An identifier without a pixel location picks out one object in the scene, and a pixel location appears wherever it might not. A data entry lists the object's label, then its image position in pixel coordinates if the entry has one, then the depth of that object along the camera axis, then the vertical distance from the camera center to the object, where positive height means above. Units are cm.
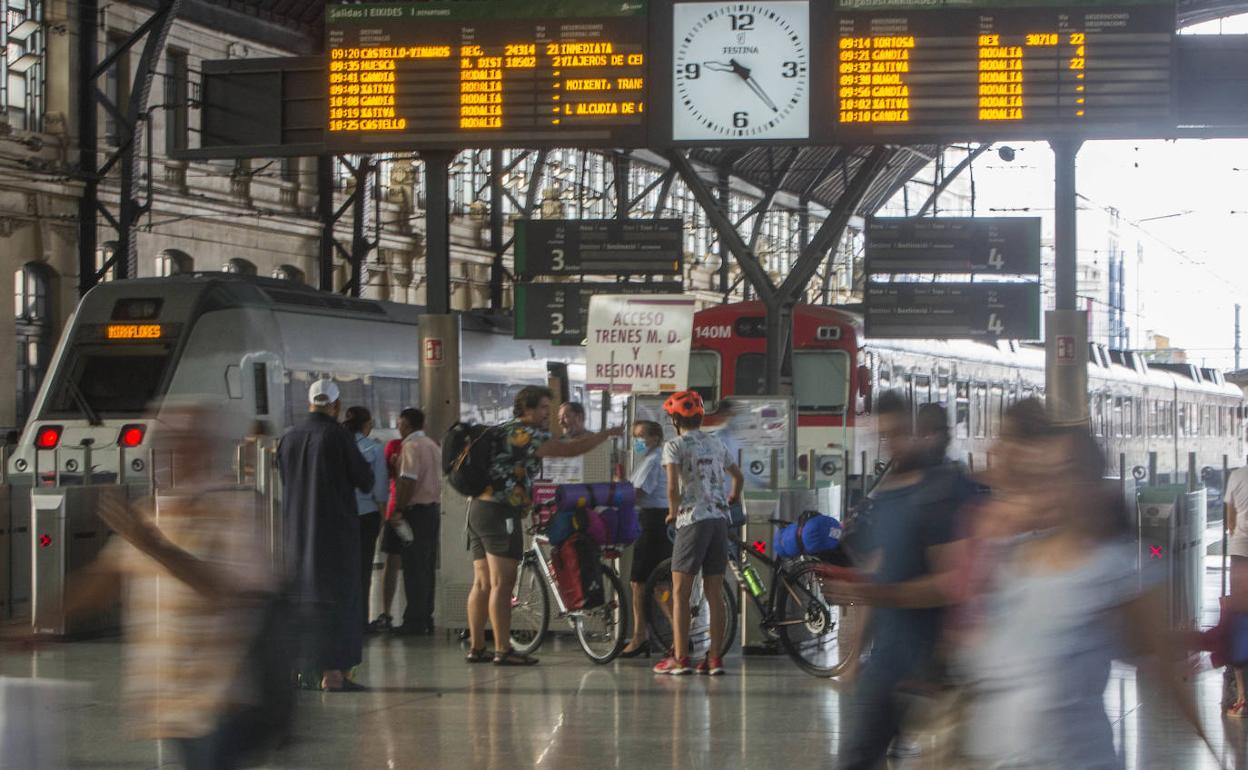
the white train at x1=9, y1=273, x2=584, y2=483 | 2344 +44
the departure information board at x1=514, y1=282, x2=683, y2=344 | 2445 +109
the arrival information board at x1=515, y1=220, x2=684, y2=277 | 2394 +186
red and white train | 2619 +22
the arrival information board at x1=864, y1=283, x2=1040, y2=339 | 2444 +105
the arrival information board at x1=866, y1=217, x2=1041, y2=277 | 2405 +187
